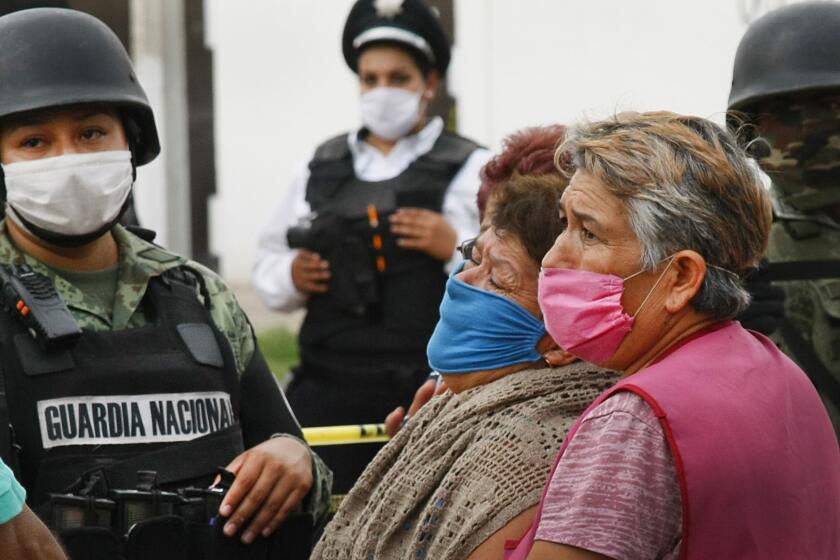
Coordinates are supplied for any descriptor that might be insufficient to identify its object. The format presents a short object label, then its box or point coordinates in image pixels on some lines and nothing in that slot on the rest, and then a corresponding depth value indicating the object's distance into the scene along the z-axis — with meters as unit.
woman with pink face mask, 4.63
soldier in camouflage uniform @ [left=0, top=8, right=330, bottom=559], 6.36
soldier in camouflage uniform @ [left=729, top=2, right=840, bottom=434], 8.22
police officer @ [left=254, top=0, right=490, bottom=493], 11.01
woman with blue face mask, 5.53
